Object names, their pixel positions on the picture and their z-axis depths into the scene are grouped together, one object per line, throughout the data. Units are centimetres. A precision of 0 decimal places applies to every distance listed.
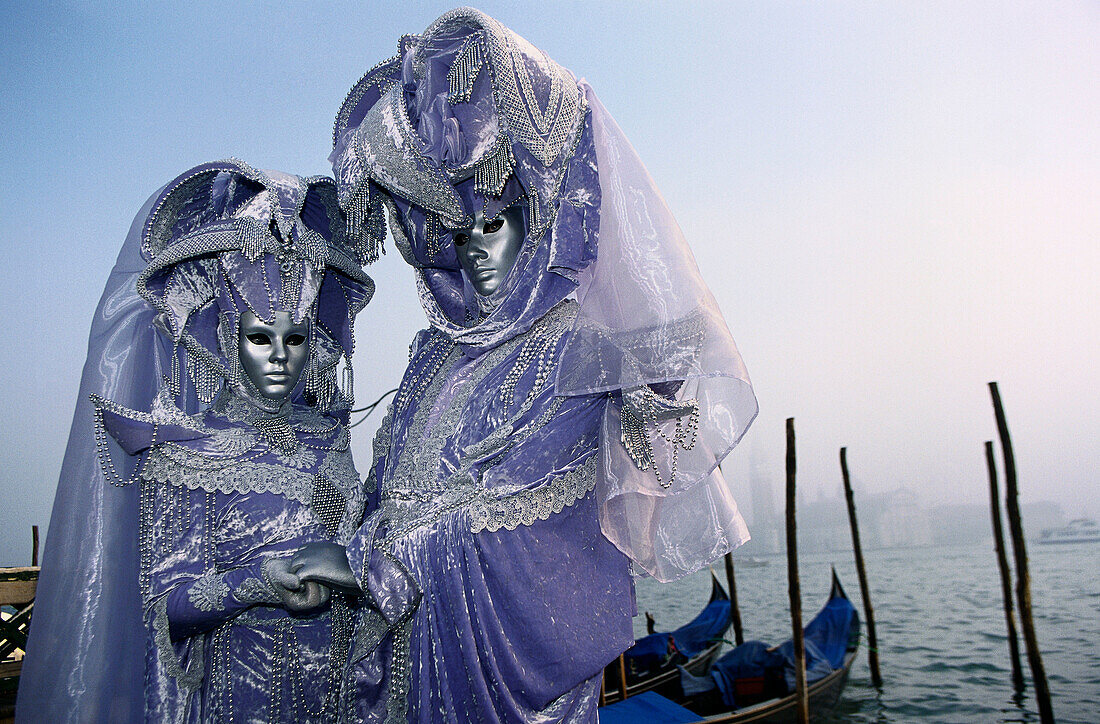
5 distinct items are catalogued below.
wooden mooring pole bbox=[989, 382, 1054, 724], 742
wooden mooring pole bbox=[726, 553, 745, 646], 1108
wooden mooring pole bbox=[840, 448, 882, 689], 1032
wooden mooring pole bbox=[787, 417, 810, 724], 847
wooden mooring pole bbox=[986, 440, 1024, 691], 861
